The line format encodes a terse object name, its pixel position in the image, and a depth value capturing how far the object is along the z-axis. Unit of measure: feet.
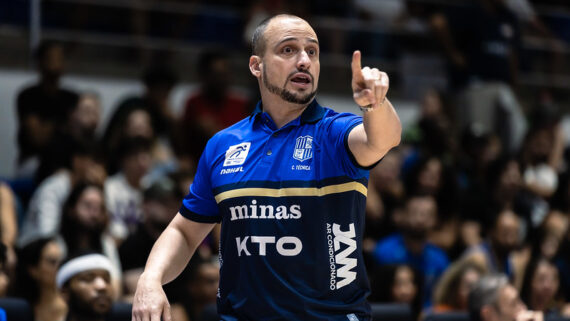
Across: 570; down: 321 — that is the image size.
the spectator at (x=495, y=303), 40.93
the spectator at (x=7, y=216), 47.11
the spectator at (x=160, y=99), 61.16
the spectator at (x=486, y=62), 74.54
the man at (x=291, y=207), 24.52
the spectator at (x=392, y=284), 48.75
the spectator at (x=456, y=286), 49.83
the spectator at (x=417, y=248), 53.83
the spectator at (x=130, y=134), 56.24
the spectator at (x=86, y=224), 47.21
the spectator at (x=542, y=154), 70.13
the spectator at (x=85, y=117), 55.77
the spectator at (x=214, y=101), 60.87
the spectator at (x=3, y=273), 38.17
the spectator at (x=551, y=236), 58.44
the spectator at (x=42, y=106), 56.24
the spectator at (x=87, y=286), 39.06
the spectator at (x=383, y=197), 58.18
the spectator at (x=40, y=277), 43.60
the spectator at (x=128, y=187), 52.65
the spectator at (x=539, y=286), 52.08
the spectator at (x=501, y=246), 55.62
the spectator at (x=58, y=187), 49.83
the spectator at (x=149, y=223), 47.50
